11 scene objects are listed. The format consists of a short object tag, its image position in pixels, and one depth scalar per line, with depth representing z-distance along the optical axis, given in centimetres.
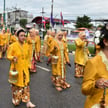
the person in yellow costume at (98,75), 106
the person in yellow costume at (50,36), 553
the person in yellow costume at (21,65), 233
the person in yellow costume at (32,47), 436
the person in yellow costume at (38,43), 533
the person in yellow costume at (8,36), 671
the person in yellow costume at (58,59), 302
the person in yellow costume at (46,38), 585
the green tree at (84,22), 2748
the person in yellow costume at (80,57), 386
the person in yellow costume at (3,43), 623
